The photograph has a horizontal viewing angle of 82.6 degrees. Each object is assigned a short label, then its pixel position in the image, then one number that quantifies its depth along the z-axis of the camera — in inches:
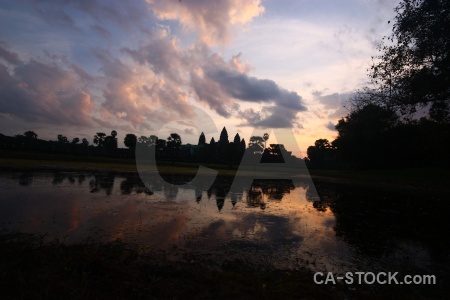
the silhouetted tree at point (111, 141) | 4377.5
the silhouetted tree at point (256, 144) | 4832.7
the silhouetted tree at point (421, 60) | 474.9
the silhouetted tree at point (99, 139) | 4532.5
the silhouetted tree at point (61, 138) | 5455.7
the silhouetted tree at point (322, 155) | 4352.9
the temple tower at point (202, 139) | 6431.1
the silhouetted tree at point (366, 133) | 543.5
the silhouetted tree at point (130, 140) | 4659.9
